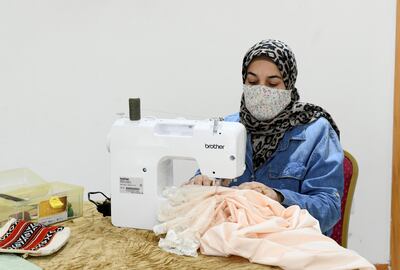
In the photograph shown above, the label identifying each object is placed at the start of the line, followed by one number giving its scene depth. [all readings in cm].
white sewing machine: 161
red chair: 221
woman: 198
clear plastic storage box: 165
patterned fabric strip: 143
